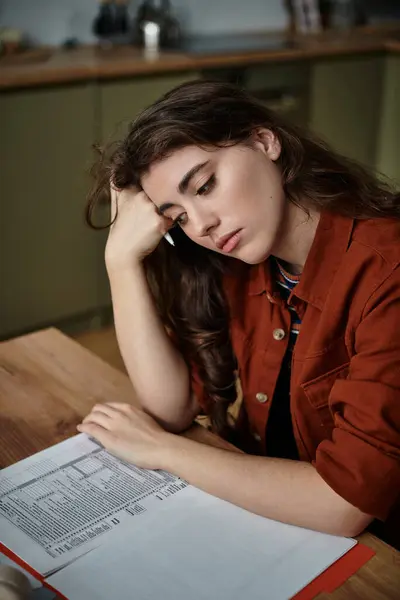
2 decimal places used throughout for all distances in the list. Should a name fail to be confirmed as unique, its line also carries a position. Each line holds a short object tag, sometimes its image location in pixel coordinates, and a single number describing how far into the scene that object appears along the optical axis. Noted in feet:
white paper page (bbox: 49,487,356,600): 2.79
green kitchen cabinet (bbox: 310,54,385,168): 11.63
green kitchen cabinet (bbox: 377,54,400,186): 12.37
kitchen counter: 8.78
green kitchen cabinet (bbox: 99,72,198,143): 9.34
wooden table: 3.78
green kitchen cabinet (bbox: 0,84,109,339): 8.89
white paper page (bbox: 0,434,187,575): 3.06
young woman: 3.31
